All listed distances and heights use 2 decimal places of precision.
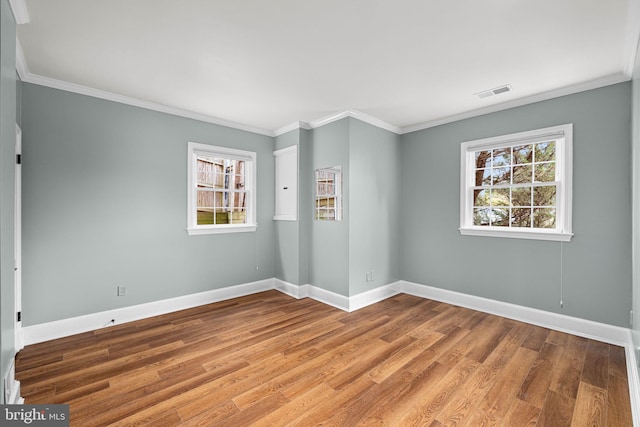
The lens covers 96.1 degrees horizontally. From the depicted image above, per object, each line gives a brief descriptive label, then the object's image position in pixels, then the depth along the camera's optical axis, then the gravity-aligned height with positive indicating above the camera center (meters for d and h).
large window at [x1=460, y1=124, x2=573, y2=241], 3.25 +0.33
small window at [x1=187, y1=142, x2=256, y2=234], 4.04 +0.33
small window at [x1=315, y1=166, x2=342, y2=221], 4.08 +0.26
